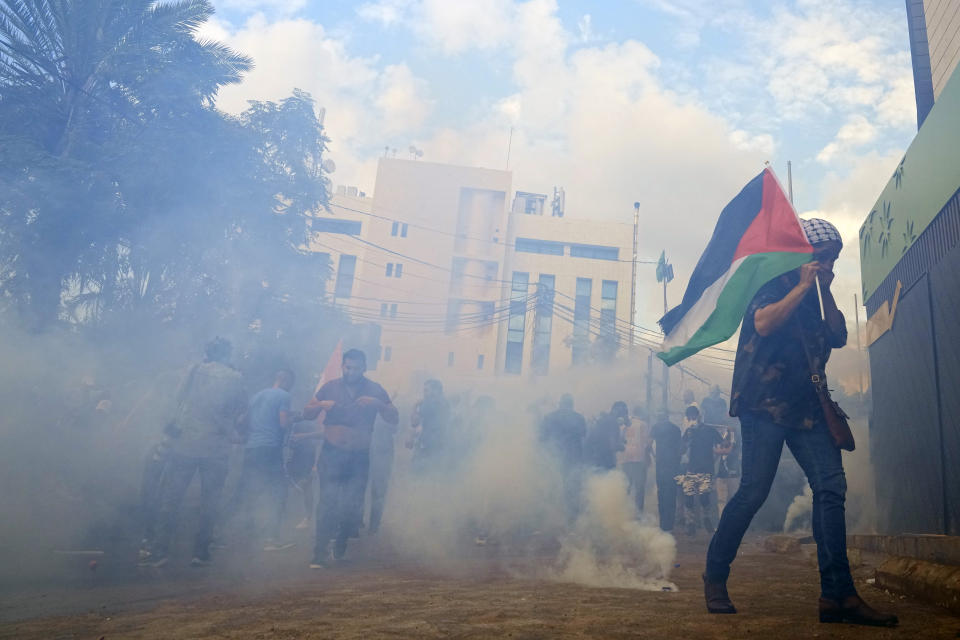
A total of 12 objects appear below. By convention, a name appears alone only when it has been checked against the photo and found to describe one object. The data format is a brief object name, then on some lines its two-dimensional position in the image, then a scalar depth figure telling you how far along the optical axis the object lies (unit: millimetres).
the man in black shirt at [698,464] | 9250
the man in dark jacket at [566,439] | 8500
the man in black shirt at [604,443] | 8914
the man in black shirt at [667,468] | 9211
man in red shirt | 6043
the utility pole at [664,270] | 39000
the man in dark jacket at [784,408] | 3000
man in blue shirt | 6805
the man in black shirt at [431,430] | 8945
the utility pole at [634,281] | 49250
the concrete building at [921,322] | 4570
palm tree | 10266
